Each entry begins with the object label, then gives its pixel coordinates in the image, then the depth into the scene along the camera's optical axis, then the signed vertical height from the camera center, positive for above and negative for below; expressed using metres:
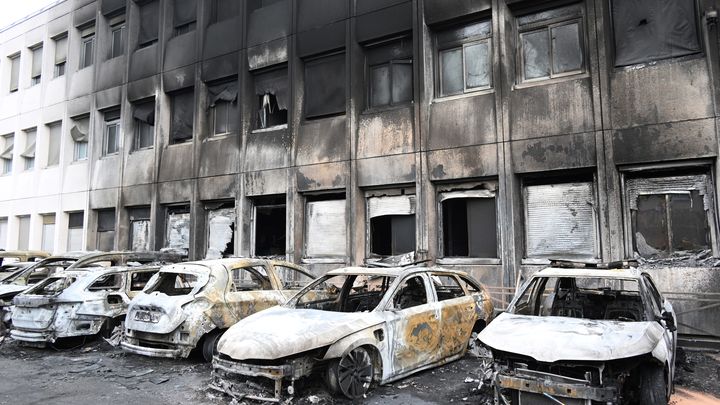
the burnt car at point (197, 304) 7.30 -0.94
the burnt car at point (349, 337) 5.47 -1.13
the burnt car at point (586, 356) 4.46 -1.07
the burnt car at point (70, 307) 8.53 -1.09
